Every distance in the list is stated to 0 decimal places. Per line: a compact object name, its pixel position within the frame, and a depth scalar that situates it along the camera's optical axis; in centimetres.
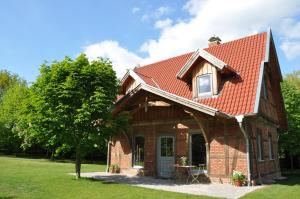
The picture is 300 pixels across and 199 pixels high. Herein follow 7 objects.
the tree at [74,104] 1355
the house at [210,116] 1366
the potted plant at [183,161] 1488
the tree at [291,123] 2384
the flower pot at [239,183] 1277
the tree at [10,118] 4134
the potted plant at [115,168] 1814
